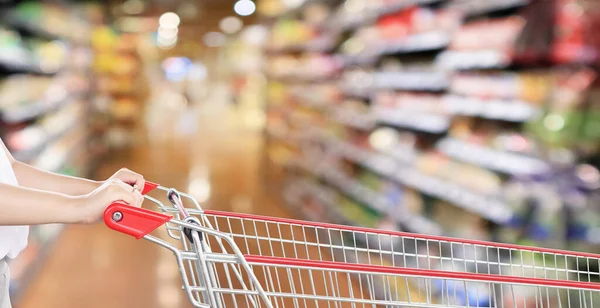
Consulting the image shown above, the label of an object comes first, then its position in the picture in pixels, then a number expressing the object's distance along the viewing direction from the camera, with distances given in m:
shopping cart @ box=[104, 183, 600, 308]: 1.22
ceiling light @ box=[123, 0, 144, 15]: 14.58
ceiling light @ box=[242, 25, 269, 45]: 20.50
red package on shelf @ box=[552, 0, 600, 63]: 2.75
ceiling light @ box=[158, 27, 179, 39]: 21.83
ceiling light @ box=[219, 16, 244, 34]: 19.81
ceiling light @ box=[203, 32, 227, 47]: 23.08
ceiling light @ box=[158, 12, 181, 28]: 19.54
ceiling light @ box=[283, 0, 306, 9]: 8.41
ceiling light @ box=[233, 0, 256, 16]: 17.30
